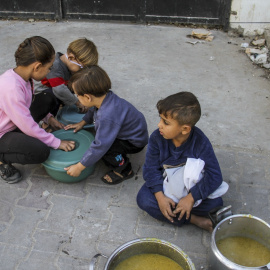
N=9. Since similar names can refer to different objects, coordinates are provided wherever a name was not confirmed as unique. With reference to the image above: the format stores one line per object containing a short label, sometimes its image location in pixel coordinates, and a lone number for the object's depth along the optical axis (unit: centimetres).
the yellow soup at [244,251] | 179
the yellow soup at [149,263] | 181
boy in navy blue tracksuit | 199
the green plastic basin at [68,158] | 242
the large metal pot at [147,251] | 171
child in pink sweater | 231
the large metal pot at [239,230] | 171
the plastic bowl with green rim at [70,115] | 289
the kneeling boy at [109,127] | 226
